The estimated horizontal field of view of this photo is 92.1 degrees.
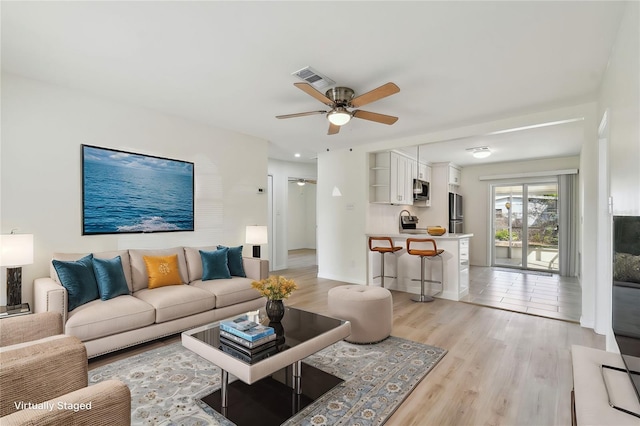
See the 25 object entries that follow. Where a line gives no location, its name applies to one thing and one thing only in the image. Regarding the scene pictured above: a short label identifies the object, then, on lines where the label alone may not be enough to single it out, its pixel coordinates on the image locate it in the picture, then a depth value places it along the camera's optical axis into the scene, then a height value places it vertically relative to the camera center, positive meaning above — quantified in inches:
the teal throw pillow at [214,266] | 150.9 -25.0
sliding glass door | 281.0 -8.8
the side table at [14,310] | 98.9 -31.9
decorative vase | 96.3 -29.5
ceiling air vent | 110.9 +52.1
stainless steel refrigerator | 299.3 +3.1
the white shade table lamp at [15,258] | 101.3 -14.6
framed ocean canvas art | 135.3 +10.7
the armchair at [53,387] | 42.4 -28.8
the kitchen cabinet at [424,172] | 280.0 +41.4
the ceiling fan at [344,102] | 108.8 +43.6
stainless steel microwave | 260.0 +23.4
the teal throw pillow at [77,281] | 107.3 -23.6
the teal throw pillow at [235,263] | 160.7 -25.1
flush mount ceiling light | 234.3 +49.9
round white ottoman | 118.0 -37.5
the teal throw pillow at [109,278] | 116.2 -24.5
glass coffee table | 74.2 -36.8
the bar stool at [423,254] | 178.4 -21.9
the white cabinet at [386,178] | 229.1 +29.0
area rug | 77.5 -50.2
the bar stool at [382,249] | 199.3 -21.4
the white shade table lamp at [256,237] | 185.5 -13.1
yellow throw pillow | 135.8 -25.0
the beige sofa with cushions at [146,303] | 101.6 -33.7
